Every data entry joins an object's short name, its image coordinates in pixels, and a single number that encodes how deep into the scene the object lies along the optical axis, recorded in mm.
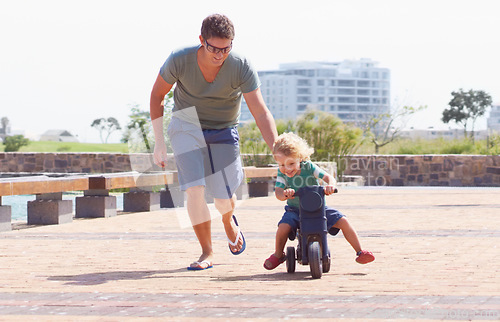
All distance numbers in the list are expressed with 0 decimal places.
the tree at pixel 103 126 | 143125
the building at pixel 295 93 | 194125
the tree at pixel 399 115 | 46750
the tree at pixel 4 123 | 132250
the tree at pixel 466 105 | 105750
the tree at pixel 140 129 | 19620
